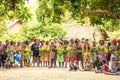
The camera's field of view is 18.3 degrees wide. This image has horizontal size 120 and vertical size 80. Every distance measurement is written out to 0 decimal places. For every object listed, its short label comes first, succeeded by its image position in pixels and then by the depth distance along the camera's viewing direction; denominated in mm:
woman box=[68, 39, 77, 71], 20844
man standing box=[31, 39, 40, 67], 22172
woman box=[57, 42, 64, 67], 21617
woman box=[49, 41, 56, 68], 21750
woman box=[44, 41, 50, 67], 21975
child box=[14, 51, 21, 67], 22031
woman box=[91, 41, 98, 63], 20094
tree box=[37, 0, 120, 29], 11195
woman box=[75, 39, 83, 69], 20703
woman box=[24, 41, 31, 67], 22234
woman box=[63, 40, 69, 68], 21438
